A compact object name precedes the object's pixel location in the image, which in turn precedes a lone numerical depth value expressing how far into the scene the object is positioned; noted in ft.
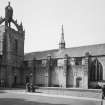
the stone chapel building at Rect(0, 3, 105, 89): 129.29
